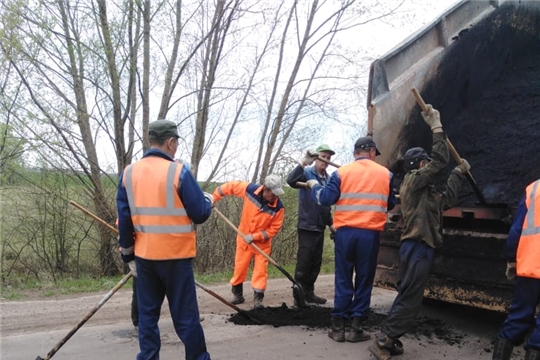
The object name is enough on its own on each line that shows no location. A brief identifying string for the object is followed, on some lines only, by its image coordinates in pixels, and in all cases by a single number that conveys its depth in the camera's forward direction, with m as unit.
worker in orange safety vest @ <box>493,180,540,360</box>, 3.02
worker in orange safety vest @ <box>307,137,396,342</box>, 3.88
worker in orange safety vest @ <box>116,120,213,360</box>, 2.92
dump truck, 3.96
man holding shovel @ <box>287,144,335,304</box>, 5.34
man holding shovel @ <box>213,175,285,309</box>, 5.12
